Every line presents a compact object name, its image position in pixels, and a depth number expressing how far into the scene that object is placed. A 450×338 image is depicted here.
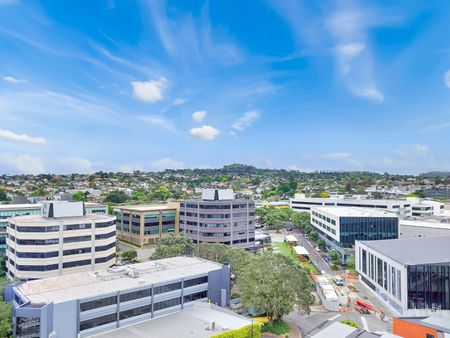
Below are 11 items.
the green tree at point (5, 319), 34.11
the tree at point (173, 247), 58.68
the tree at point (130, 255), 72.25
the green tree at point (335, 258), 73.25
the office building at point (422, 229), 76.88
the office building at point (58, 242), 56.86
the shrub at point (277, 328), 40.25
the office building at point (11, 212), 73.50
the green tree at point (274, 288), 40.47
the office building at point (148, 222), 89.19
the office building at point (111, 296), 32.84
